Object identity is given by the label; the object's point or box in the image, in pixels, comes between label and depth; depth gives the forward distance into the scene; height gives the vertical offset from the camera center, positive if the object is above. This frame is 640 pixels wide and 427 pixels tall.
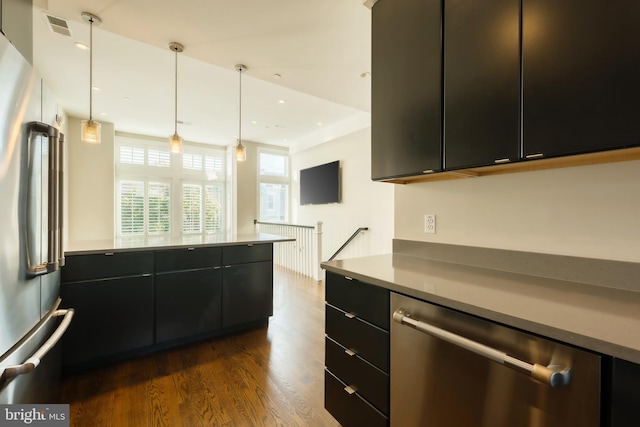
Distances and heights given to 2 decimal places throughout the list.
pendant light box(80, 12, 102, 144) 2.18 +0.63
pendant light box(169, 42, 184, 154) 2.70 +0.66
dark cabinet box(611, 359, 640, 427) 0.67 -0.43
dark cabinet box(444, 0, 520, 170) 1.17 +0.59
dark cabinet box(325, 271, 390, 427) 1.30 -0.71
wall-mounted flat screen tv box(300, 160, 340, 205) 5.47 +0.62
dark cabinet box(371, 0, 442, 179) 1.45 +0.72
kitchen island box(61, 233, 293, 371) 2.13 -0.70
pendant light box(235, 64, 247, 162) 3.06 +0.66
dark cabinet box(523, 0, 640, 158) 0.90 +0.49
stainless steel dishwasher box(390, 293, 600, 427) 0.75 -0.52
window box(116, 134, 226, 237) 6.40 +0.59
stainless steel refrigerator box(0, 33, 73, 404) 1.00 -0.06
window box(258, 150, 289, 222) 7.31 +0.74
